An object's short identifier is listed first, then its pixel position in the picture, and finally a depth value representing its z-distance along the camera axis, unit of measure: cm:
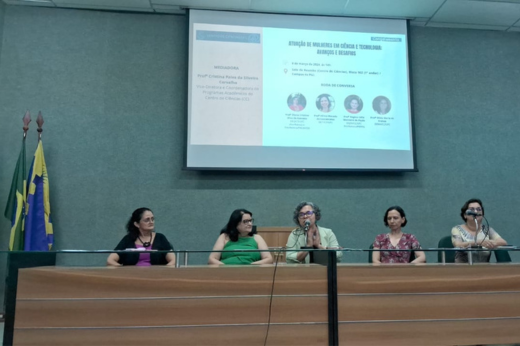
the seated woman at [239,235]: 294
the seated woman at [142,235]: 284
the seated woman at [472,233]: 289
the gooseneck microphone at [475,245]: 258
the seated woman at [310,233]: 297
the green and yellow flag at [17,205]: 344
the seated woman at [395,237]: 299
